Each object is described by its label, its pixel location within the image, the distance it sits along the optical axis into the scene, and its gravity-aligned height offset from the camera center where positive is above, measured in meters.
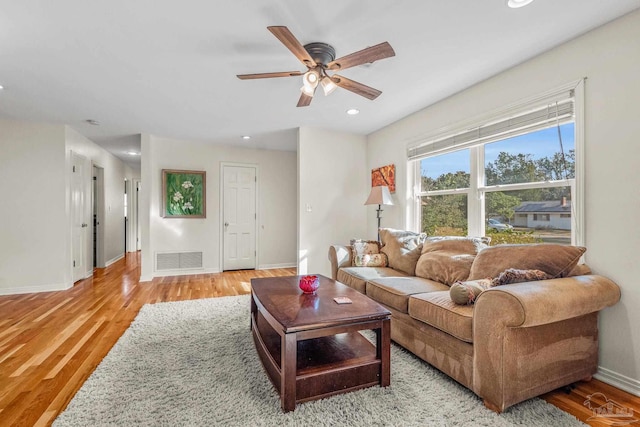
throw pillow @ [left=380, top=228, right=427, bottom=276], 3.14 -0.40
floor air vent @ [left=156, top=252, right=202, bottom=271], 5.17 -0.85
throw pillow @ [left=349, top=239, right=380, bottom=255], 3.50 -0.41
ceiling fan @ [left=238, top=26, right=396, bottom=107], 1.77 +0.98
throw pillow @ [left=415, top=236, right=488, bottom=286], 2.57 -0.42
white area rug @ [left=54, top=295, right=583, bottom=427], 1.55 -1.08
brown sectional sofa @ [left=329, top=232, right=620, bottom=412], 1.56 -0.72
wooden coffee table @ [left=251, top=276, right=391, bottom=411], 1.63 -0.89
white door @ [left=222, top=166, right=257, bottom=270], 5.63 -0.09
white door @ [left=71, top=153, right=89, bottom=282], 4.48 -0.05
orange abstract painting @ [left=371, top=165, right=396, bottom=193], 4.20 +0.52
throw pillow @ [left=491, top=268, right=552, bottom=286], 1.83 -0.40
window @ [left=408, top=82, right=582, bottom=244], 2.31 +0.35
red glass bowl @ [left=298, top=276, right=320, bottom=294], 2.22 -0.54
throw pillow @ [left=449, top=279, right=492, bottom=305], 1.89 -0.51
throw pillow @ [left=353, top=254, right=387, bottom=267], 3.43 -0.55
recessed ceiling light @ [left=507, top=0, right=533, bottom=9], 1.77 +1.25
